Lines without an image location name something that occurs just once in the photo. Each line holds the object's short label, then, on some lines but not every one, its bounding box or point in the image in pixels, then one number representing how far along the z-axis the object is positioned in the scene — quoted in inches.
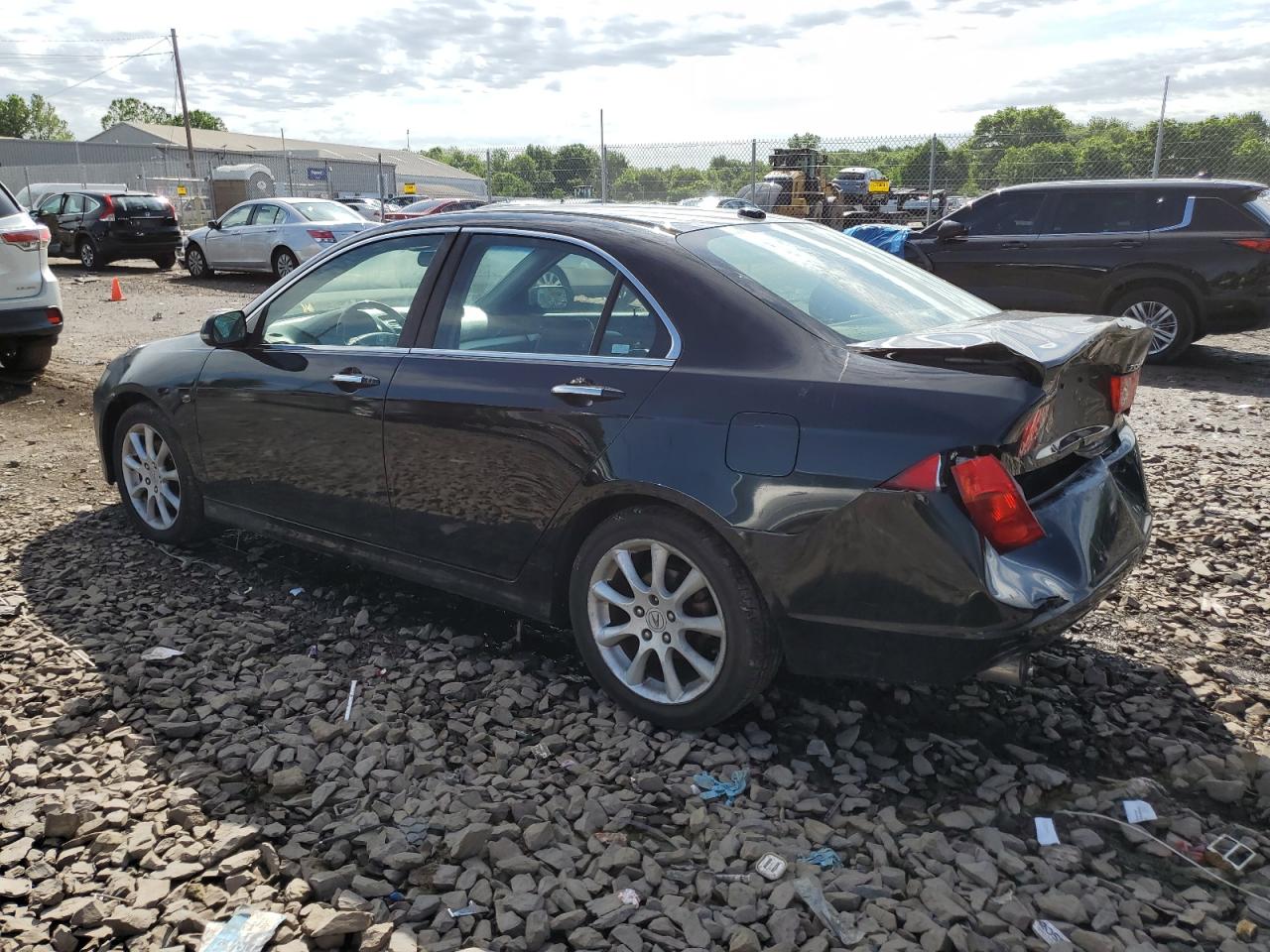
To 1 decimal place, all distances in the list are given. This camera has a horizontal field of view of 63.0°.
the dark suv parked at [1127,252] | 371.9
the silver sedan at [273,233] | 701.9
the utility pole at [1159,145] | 636.3
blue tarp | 458.3
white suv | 331.6
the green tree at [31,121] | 3880.4
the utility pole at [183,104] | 1621.6
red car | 1018.1
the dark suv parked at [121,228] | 861.8
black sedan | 111.3
